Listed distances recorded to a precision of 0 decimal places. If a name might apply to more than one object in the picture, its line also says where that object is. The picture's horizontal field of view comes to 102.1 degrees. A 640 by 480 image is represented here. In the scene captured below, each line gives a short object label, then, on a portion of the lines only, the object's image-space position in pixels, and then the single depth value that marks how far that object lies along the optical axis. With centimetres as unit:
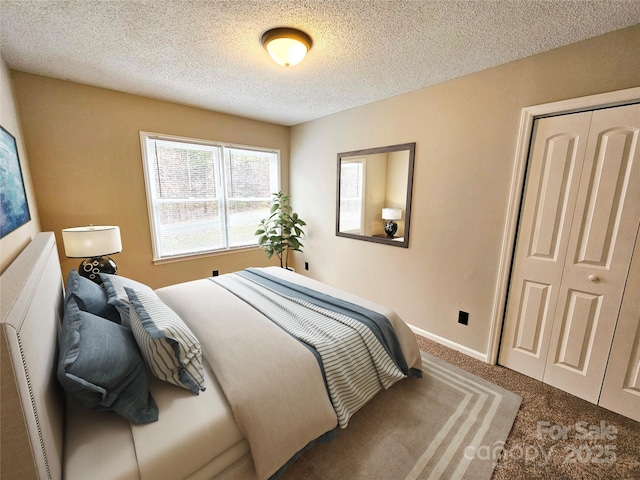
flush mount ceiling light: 160
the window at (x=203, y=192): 295
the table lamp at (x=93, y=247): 211
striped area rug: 136
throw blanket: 146
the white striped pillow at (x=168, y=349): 116
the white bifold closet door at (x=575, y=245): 164
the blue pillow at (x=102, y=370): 94
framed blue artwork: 135
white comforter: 112
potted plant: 372
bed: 71
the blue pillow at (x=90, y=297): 138
